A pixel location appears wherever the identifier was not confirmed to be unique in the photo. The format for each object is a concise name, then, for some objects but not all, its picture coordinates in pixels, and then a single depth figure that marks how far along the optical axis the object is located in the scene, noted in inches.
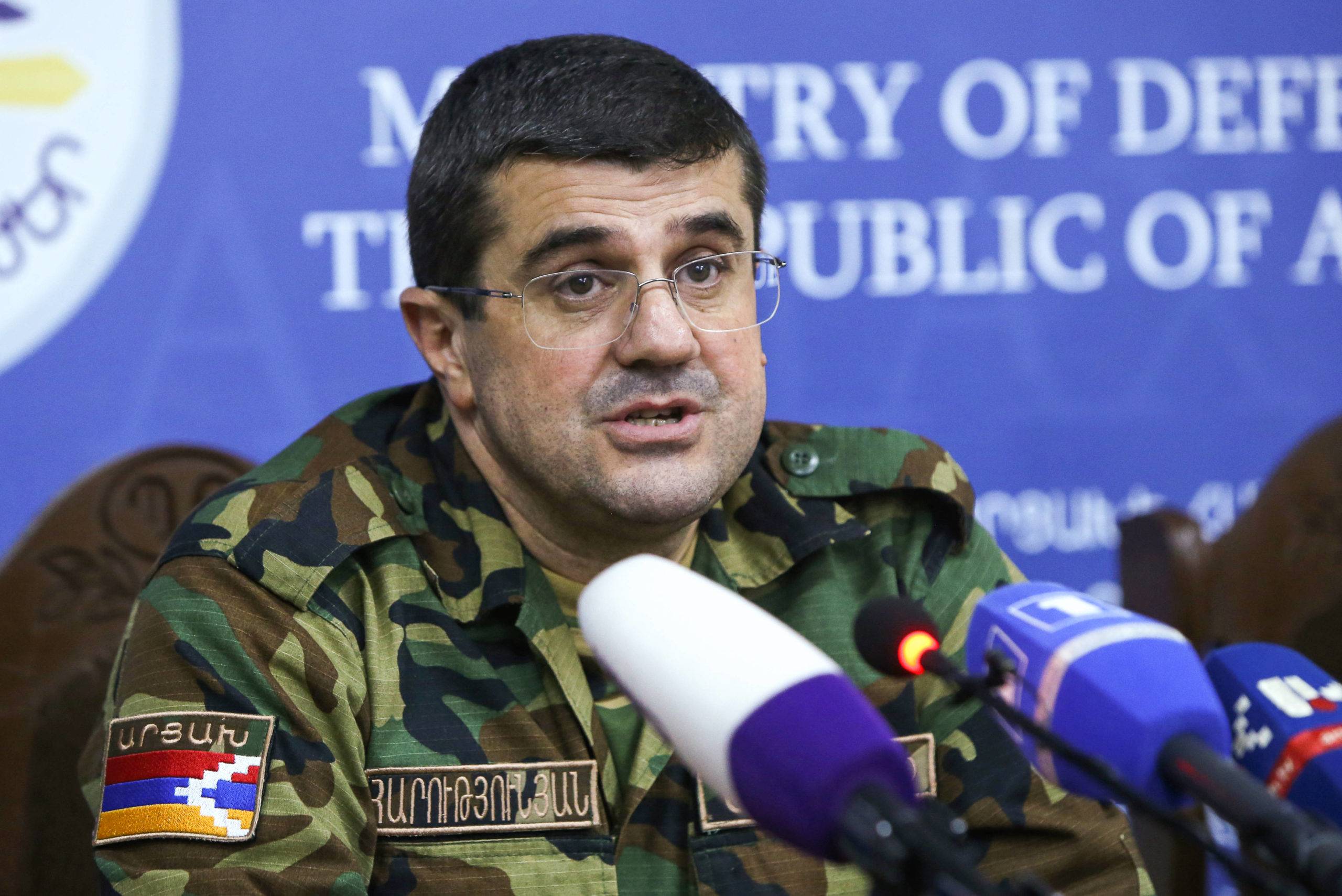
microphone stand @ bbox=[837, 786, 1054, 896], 125.5
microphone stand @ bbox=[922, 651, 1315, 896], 131.8
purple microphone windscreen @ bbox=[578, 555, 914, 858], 138.0
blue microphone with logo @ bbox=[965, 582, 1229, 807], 151.2
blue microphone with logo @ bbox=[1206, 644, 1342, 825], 152.1
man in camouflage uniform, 160.9
